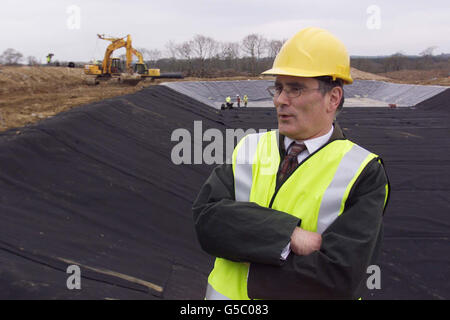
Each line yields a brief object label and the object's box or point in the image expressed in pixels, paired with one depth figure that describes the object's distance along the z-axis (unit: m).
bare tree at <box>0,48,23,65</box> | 42.28
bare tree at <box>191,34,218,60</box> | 52.56
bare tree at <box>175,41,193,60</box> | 52.12
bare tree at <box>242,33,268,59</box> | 53.78
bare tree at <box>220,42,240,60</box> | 54.84
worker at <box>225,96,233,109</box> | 17.98
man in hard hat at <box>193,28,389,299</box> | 1.34
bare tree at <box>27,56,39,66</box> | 46.58
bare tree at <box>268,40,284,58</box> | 53.16
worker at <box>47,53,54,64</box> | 36.52
